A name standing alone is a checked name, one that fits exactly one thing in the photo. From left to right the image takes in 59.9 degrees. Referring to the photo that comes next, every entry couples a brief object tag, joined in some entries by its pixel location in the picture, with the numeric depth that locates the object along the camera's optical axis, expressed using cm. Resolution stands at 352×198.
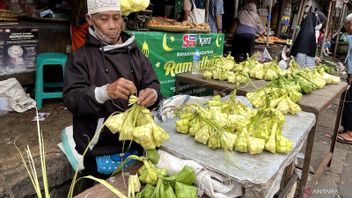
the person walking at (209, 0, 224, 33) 741
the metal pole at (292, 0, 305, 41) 1021
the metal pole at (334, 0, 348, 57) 1573
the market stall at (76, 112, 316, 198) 150
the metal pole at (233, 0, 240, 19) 940
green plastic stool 429
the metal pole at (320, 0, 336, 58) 1040
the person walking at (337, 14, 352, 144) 545
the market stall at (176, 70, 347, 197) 286
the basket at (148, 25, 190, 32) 453
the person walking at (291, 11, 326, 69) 629
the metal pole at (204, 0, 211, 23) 672
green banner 429
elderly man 177
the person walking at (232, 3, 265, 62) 780
